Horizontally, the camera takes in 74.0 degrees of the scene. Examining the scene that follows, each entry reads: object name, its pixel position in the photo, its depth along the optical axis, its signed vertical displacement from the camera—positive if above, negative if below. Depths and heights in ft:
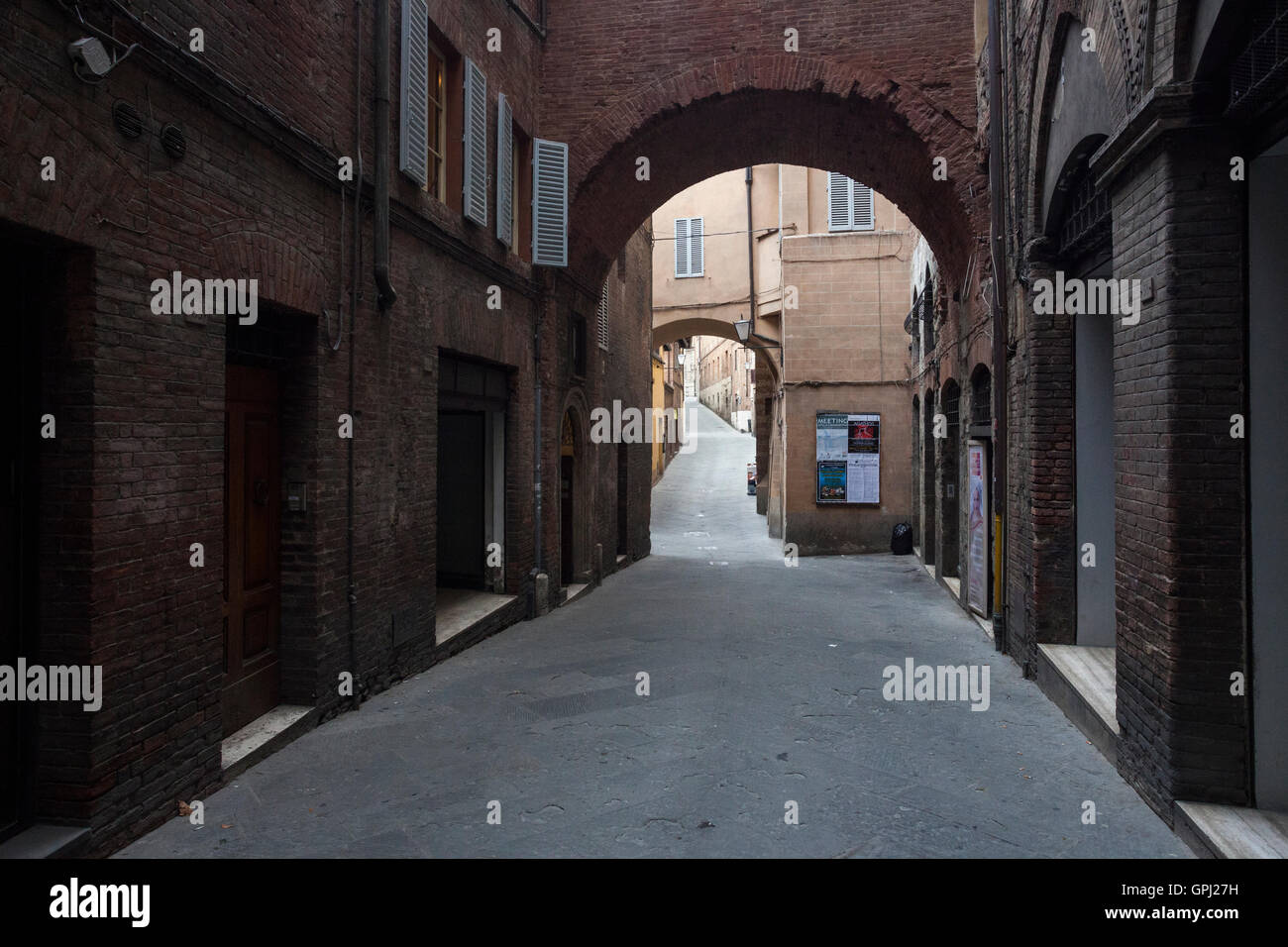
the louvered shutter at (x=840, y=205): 64.28 +20.16
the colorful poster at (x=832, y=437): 61.98 +2.56
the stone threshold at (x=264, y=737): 16.79 -5.53
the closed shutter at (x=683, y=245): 75.92 +20.28
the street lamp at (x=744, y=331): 65.41 +10.98
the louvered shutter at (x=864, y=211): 63.77 +19.51
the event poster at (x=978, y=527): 31.86 -2.14
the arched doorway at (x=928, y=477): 49.67 -0.34
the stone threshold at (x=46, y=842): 12.19 -5.36
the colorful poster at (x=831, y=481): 61.77 -0.68
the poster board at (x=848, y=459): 61.36 +0.97
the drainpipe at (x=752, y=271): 72.13 +17.04
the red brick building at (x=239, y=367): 12.96 +2.28
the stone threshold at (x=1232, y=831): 12.31 -5.42
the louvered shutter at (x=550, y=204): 34.94 +11.12
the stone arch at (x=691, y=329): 77.36 +13.38
